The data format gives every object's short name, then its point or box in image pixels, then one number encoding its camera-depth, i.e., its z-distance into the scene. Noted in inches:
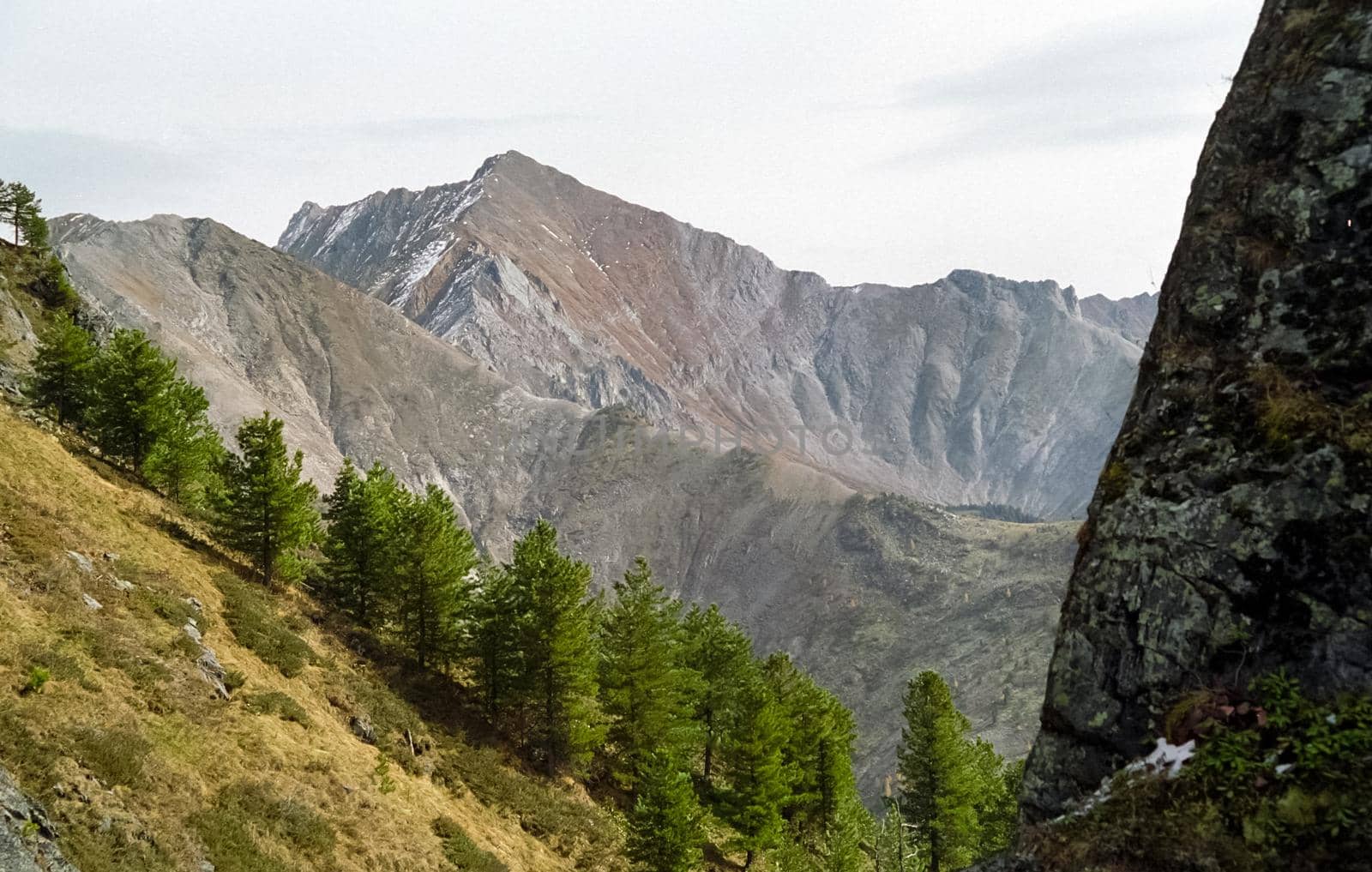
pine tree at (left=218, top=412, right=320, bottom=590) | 1312.7
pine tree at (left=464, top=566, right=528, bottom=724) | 1314.0
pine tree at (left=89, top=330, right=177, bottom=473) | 1487.5
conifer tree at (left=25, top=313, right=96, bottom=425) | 1675.7
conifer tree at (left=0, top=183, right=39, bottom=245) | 2477.9
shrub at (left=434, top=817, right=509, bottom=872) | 896.9
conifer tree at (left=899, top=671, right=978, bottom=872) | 1498.5
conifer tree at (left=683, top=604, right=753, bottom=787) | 1627.7
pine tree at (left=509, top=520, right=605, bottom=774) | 1275.8
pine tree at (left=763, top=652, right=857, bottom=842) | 1533.0
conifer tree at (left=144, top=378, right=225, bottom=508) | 1552.7
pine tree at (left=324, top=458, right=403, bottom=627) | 1406.3
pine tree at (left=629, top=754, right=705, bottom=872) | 1010.7
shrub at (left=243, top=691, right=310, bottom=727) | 900.0
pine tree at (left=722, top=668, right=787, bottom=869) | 1314.0
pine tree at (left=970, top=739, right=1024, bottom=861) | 1595.7
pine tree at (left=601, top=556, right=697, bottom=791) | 1380.4
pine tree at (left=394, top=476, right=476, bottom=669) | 1326.3
